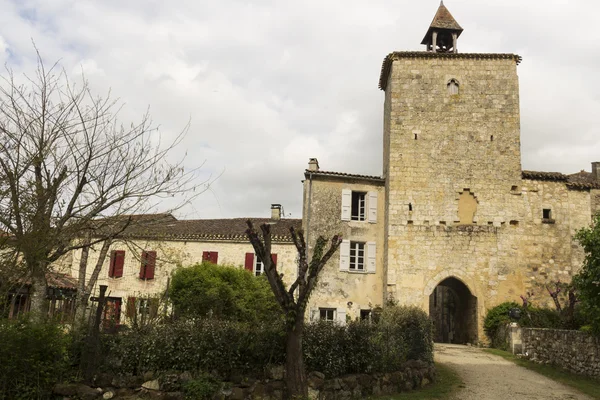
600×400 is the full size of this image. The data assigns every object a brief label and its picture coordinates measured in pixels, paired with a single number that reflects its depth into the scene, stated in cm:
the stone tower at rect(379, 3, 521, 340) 2058
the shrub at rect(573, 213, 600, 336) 1215
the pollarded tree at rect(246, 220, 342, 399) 920
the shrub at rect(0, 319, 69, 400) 887
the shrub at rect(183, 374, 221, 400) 901
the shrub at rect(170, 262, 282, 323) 1689
